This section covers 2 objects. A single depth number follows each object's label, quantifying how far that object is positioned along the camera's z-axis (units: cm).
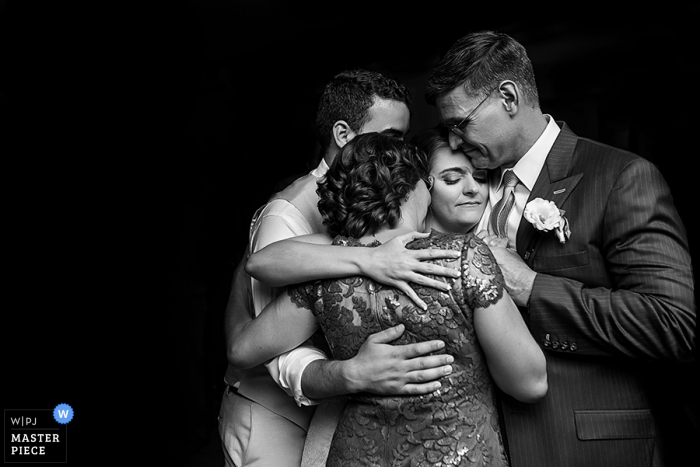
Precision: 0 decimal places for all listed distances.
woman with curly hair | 213
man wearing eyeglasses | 236
